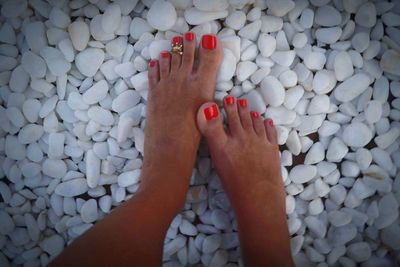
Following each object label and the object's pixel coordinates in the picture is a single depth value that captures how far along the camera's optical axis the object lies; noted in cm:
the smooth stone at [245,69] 88
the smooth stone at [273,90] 86
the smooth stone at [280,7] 86
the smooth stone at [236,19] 87
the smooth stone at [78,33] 88
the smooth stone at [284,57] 87
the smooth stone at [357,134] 88
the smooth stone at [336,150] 88
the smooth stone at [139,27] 89
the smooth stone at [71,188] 92
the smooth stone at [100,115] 90
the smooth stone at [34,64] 90
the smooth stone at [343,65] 86
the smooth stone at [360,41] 86
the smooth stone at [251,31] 87
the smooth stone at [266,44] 87
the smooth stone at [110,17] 87
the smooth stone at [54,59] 89
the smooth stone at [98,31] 89
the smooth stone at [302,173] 89
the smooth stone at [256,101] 89
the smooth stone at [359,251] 89
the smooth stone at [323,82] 87
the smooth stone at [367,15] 85
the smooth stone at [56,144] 91
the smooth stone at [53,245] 93
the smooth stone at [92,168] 91
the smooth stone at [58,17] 88
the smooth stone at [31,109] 91
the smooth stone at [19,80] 91
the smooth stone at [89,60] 89
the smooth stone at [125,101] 90
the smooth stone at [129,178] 90
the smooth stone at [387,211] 88
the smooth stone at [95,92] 90
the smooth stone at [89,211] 92
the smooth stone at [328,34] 86
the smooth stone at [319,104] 88
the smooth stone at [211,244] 90
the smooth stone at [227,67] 87
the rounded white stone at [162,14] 86
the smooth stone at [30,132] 92
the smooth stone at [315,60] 87
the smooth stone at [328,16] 86
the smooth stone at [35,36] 89
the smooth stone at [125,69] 89
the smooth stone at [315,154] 89
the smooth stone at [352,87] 86
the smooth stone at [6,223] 93
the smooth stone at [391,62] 86
